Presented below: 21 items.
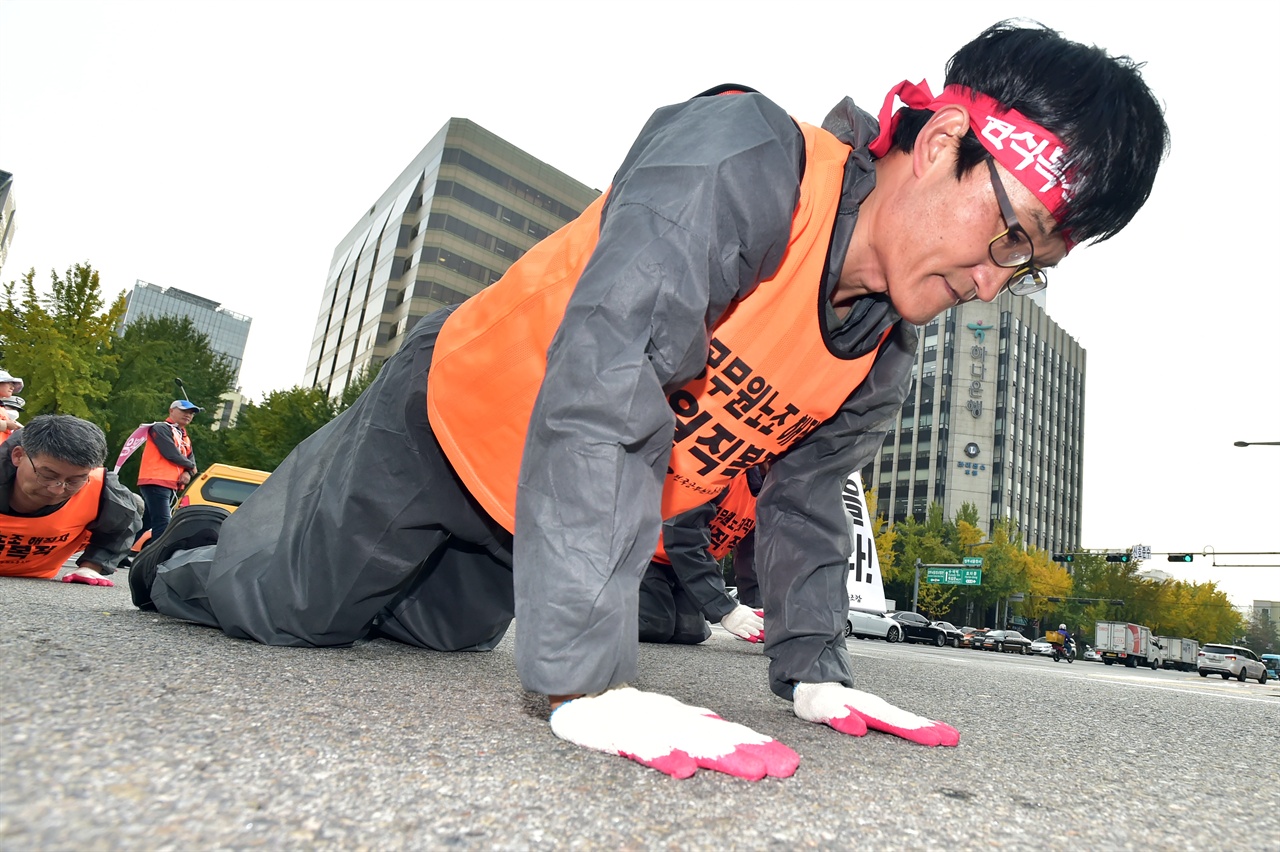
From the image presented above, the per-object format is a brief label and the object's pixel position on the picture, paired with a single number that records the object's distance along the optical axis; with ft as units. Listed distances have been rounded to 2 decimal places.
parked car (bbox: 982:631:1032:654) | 111.75
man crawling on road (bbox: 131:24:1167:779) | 4.04
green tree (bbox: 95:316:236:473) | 67.56
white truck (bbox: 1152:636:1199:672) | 124.33
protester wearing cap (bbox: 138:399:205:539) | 25.02
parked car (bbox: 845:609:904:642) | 75.56
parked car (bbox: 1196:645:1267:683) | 109.09
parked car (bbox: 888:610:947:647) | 93.76
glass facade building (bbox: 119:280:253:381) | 471.62
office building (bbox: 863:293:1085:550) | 222.89
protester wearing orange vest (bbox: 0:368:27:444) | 20.65
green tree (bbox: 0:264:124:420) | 53.47
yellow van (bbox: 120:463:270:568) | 27.07
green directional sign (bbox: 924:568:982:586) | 133.39
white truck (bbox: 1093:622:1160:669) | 114.21
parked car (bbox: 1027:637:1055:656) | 119.29
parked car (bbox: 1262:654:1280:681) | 167.94
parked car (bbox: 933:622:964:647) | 98.63
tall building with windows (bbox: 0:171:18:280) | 237.45
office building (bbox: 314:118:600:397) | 183.01
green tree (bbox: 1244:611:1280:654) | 341.82
